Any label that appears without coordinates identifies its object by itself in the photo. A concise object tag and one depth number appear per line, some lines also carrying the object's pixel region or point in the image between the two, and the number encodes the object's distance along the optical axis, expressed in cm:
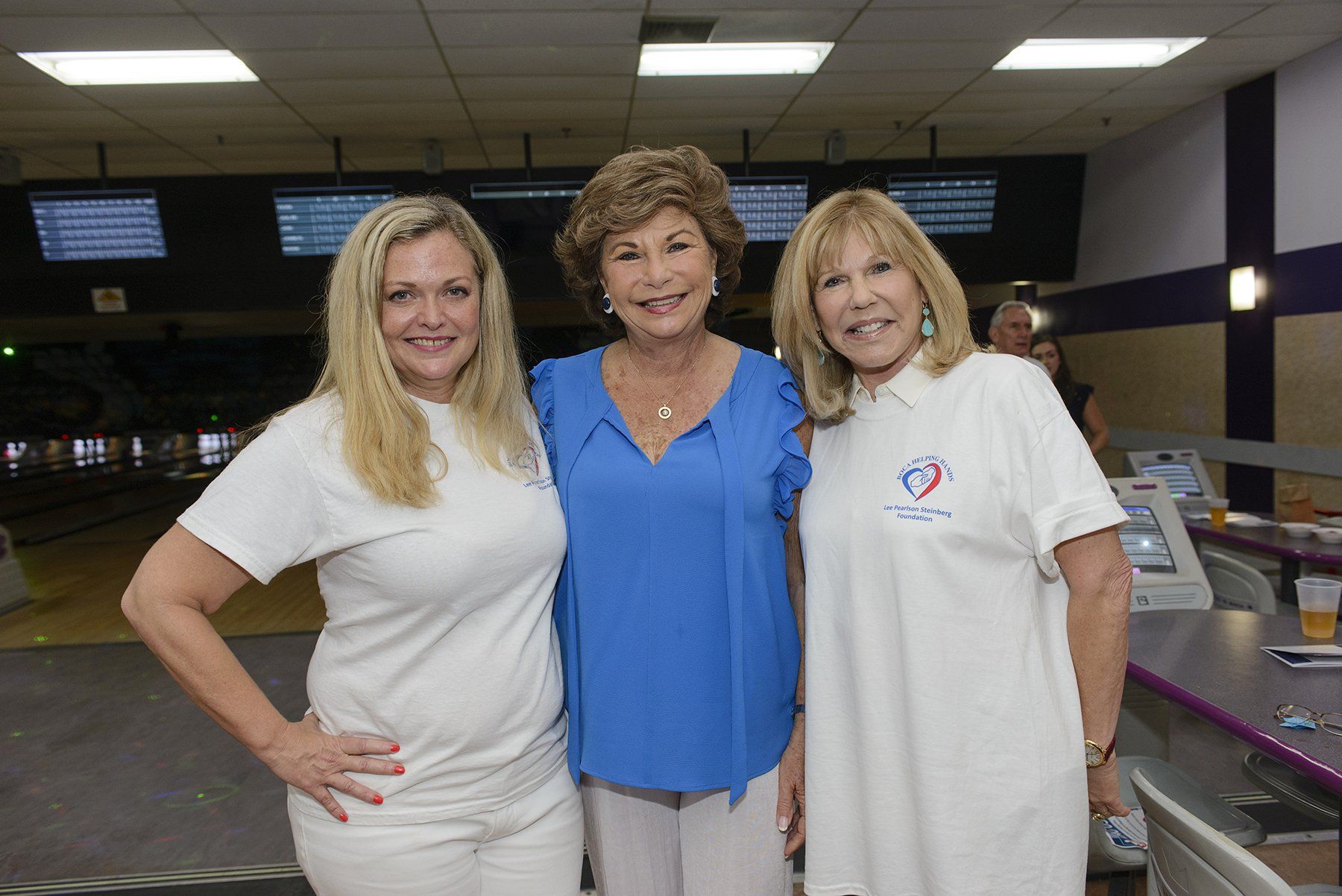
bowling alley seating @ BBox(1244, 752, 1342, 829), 185
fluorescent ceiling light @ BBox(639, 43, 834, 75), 434
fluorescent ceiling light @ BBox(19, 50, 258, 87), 413
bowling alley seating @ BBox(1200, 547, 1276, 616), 323
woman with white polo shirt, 123
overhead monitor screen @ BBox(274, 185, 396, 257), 568
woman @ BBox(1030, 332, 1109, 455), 455
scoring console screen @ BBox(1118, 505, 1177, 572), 266
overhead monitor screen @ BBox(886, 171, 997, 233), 582
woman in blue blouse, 135
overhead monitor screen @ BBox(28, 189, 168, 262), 570
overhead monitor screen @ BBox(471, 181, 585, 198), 570
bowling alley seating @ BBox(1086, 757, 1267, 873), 164
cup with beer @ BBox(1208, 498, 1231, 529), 390
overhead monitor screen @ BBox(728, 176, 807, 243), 580
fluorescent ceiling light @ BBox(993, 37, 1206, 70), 447
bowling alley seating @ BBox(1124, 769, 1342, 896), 109
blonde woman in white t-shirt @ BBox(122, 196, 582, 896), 119
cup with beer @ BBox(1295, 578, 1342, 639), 193
